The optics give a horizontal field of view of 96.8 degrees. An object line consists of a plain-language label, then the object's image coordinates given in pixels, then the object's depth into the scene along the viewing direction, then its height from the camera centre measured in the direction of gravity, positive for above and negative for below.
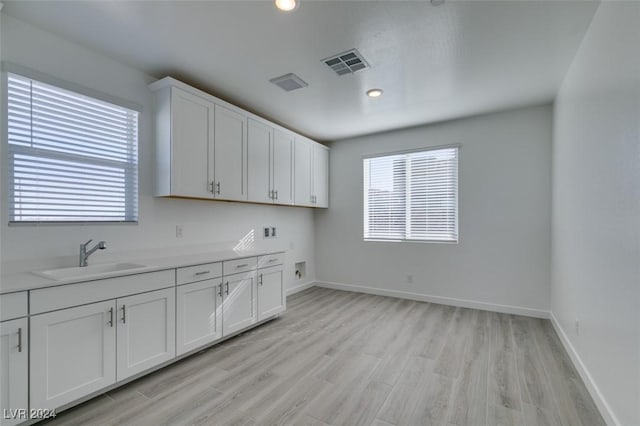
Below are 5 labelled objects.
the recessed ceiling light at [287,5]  1.88 +1.41
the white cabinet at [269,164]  3.61 +0.68
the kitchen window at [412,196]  4.25 +0.30
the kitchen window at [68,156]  2.08 +0.47
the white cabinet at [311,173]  4.51 +0.69
